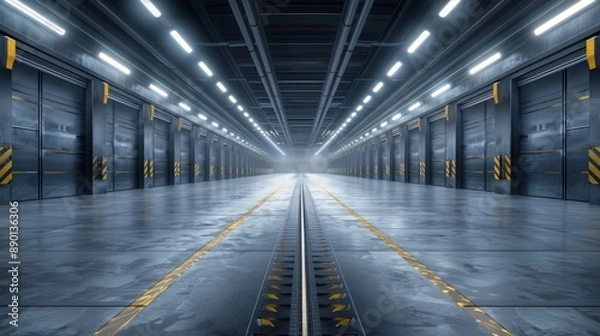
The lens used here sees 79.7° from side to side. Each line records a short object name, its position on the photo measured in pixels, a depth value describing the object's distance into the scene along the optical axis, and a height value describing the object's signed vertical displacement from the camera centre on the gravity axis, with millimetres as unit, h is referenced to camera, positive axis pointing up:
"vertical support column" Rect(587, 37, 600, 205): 10383 +1334
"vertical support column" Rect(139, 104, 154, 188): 20109 +1646
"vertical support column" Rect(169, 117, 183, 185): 25000 +1607
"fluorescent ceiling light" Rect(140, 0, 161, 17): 10236 +4765
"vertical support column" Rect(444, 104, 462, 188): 19906 +1562
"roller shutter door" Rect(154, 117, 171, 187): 22891 +1202
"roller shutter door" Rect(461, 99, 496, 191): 17062 +1263
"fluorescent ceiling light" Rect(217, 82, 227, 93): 20247 +4864
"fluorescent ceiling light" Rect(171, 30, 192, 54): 12186 +4635
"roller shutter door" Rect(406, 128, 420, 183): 27094 +1047
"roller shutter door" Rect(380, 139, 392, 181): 34875 +927
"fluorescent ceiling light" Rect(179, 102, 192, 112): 24742 +4513
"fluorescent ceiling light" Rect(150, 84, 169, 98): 19494 +4534
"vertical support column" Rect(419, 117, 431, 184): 24547 +1509
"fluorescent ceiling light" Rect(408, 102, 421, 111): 24133 +4394
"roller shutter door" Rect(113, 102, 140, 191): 17812 +1219
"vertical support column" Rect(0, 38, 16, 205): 10273 +1311
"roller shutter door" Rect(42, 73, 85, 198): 12898 +1288
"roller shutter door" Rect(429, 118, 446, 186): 22453 +1200
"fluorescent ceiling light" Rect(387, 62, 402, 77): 16547 +4851
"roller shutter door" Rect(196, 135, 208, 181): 31712 +1243
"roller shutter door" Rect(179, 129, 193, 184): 28047 +1141
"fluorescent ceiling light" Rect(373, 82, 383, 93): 20594 +4911
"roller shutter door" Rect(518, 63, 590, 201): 11602 +1272
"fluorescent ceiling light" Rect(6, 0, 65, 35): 9823 +4515
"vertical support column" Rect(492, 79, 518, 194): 14664 +1658
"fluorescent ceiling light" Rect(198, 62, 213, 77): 16214 +4765
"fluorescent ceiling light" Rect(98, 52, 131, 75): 14101 +4480
